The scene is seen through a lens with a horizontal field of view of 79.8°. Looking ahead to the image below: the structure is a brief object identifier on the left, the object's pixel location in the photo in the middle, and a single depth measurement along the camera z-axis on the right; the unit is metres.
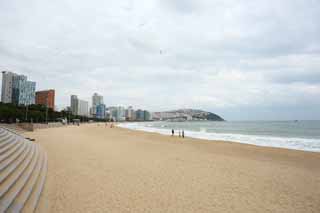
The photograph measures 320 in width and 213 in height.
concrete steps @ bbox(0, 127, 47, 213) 3.73
